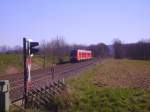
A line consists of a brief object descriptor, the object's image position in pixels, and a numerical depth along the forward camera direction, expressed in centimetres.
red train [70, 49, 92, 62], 4934
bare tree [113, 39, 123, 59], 8700
